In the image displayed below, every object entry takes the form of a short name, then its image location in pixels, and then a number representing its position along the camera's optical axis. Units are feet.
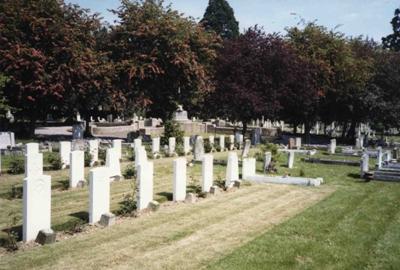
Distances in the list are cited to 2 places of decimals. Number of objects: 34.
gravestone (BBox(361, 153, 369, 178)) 68.74
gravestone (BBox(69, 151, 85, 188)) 50.08
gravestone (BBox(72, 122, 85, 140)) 97.65
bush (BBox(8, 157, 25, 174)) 57.06
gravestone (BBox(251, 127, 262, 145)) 118.23
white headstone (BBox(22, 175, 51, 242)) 30.91
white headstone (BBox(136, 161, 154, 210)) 40.50
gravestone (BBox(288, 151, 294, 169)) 76.43
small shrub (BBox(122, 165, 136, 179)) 57.11
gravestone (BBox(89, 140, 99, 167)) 65.67
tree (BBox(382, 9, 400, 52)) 251.60
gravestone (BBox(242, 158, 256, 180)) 60.34
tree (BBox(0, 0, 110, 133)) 93.91
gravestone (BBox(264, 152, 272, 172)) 68.02
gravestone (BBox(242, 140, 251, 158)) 81.85
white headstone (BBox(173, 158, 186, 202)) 45.65
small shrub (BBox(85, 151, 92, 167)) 64.90
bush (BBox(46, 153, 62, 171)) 61.36
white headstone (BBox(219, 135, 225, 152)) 98.48
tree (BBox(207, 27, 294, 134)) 112.88
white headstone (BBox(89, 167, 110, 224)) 36.02
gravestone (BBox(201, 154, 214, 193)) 49.70
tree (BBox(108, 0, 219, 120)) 107.24
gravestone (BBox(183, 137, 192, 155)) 88.15
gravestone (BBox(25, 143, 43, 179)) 49.29
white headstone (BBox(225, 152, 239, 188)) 54.08
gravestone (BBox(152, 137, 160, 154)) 82.52
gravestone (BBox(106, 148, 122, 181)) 55.25
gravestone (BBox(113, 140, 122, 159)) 63.30
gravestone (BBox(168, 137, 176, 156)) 84.48
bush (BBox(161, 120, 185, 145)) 101.30
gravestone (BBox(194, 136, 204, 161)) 76.64
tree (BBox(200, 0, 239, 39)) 267.39
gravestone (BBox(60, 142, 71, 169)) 63.16
